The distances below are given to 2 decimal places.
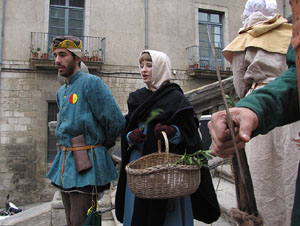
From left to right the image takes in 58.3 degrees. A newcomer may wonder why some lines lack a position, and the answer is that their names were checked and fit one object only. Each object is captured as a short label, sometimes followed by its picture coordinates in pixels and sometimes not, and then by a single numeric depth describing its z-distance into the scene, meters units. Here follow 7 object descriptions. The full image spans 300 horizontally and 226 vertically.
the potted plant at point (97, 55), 10.52
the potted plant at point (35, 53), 9.89
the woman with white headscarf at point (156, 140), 1.87
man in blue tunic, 2.09
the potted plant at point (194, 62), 11.72
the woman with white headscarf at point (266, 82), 1.84
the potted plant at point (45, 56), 9.98
